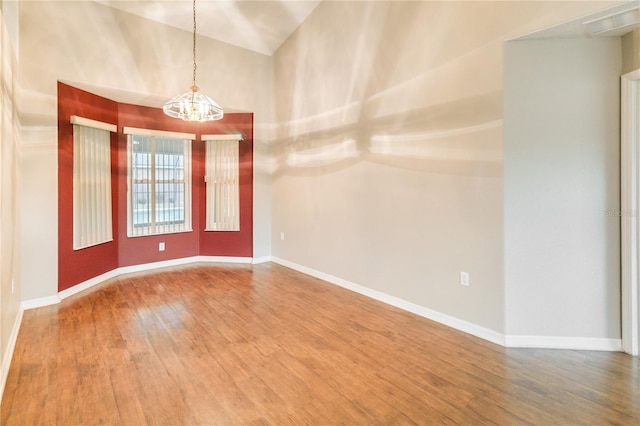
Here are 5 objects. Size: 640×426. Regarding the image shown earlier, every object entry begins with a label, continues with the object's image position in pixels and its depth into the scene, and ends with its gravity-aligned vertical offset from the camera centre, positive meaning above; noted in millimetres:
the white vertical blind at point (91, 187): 4164 +370
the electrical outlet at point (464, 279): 2996 -656
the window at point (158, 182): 5066 +516
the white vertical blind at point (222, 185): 5680 +498
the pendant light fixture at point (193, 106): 3268 +1150
